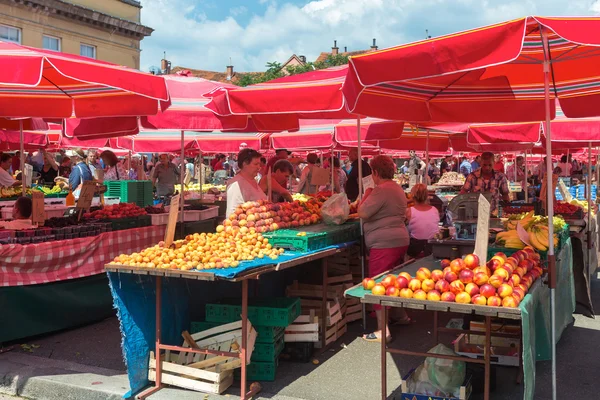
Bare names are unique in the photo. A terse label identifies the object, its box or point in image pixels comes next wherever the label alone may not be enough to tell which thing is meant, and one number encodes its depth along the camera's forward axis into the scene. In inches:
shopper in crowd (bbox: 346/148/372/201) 484.9
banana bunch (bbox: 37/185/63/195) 564.4
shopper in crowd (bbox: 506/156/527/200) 986.2
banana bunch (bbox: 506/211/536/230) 254.4
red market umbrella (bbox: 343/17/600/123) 150.5
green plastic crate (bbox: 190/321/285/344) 228.4
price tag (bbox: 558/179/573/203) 426.0
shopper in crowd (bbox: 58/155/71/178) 921.5
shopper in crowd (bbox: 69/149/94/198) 561.3
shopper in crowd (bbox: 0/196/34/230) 292.0
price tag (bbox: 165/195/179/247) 227.1
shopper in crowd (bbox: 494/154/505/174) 963.0
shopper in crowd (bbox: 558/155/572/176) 927.7
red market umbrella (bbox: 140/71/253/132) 323.9
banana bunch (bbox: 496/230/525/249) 226.4
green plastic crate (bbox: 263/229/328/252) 241.0
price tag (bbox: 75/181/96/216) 327.3
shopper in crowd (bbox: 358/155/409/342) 267.3
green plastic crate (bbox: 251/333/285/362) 225.6
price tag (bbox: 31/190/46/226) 277.9
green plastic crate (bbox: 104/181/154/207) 531.5
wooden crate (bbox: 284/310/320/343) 245.8
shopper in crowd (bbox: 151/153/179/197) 687.1
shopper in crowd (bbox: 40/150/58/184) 716.7
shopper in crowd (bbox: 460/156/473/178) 1154.5
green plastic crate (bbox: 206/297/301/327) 228.7
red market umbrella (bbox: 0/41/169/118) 210.8
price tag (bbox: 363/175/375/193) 309.6
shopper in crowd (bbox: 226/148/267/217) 285.3
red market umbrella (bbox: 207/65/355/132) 248.1
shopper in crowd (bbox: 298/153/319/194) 581.3
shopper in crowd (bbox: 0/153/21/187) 519.8
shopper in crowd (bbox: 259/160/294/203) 348.1
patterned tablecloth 254.1
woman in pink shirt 308.5
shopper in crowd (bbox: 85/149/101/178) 944.0
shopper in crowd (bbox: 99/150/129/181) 523.5
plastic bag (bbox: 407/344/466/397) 189.2
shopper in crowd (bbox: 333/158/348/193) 647.1
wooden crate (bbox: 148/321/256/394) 213.3
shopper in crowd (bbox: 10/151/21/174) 861.2
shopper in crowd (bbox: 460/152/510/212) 427.6
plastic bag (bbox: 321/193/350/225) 289.9
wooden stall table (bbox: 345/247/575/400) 159.5
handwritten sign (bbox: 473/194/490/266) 182.4
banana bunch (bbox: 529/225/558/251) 225.9
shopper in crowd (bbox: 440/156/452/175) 1487.8
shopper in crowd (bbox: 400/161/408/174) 1741.6
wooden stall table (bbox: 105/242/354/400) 200.2
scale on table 350.9
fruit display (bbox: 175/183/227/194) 741.3
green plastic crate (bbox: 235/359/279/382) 225.6
